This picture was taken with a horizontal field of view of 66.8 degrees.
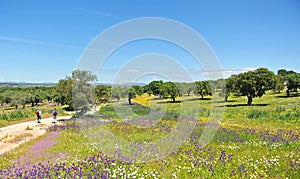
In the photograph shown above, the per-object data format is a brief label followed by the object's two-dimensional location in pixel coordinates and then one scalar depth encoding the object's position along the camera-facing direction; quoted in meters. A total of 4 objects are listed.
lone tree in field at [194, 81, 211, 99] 58.71
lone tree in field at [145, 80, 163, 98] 48.61
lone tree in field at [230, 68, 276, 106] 47.16
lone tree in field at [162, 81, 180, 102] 47.42
